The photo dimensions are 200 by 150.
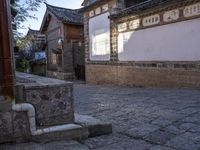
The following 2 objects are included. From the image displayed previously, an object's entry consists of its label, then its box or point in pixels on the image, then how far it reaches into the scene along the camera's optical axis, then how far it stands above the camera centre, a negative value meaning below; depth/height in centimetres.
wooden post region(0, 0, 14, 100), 199 +14
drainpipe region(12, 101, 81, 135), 204 -58
